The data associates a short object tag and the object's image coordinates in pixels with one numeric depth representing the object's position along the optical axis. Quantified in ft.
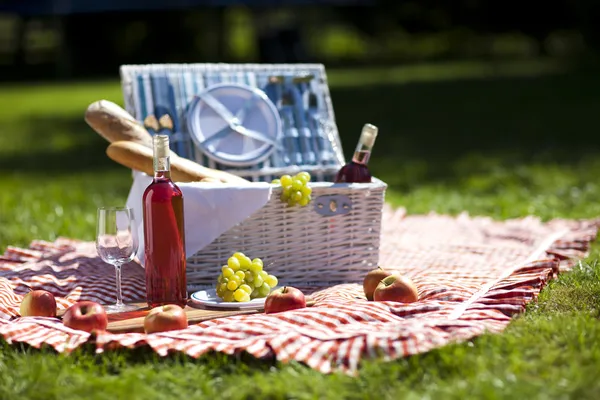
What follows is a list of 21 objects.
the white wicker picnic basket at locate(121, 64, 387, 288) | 11.82
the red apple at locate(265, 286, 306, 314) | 10.18
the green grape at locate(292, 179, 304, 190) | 11.64
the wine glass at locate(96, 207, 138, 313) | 9.94
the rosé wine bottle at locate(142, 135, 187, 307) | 10.30
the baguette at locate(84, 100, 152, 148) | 12.55
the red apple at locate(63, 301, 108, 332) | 9.58
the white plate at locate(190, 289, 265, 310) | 10.54
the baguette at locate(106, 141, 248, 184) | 12.09
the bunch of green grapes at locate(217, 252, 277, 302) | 10.66
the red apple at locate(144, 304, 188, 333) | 9.50
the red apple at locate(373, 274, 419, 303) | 10.44
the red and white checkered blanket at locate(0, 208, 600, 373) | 8.82
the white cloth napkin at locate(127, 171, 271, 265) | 11.38
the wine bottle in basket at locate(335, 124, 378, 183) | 12.24
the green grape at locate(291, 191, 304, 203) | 11.62
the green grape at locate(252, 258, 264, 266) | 10.85
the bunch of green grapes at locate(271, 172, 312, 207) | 11.64
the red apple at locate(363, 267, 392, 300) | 10.98
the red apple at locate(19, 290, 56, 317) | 10.16
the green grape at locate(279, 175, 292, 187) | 11.65
